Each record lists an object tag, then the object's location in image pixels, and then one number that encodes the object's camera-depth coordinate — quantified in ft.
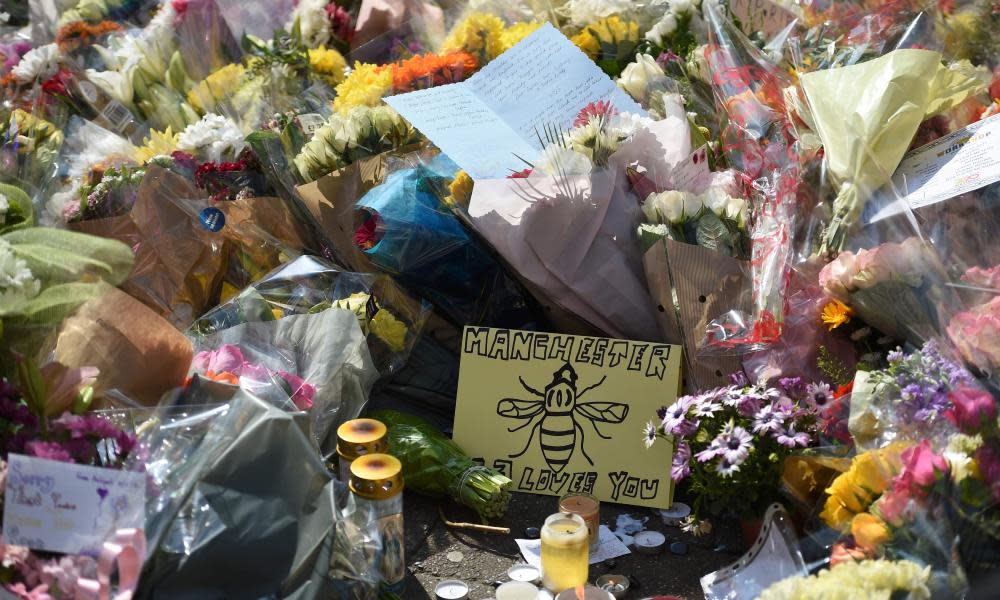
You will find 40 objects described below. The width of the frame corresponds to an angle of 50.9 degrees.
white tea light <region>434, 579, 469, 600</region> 7.93
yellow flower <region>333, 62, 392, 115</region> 12.19
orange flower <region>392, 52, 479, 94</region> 12.34
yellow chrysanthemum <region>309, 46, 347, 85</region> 14.33
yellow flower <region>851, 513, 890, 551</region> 6.44
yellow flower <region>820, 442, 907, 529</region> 6.79
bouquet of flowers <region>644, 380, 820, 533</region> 7.79
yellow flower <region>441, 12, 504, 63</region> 13.16
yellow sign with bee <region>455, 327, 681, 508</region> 9.28
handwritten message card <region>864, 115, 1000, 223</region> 8.29
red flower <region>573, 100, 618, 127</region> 10.02
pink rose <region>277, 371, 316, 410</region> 8.89
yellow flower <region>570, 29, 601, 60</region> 13.10
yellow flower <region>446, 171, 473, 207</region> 10.27
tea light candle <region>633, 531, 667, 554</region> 8.54
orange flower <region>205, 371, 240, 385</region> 8.36
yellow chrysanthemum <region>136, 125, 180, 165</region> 12.98
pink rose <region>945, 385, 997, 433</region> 6.48
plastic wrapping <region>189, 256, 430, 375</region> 10.14
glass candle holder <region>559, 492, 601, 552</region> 8.37
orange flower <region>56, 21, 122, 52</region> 16.96
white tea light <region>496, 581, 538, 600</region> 7.83
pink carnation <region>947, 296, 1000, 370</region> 6.91
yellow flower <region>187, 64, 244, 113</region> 14.49
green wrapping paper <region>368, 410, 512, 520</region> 9.07
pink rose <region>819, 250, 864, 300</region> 8.05
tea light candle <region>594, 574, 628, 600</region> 7.97
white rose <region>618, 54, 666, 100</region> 11.58
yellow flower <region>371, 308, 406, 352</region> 10.14
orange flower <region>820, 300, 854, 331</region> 8.43
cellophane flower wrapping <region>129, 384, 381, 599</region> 6.60
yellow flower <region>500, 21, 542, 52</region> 13.01
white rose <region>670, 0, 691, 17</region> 12.66
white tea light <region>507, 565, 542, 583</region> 8.11
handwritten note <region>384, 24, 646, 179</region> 10.55
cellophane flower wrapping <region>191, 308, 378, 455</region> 8.98
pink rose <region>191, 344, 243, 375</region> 8.87
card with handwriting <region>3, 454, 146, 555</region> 6.39
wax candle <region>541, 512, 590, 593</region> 7.70
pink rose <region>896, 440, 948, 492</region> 6.31
